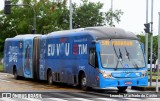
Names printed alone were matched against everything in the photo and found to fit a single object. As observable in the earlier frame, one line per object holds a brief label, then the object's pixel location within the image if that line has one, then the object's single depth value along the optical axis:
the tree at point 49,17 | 53.53
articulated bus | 23.41
